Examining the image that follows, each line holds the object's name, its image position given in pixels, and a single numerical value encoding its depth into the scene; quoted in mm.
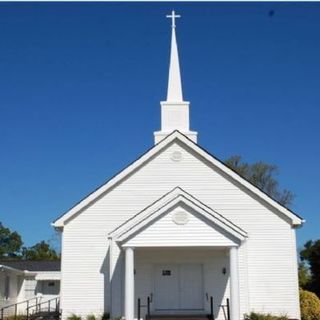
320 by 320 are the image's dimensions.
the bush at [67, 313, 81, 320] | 23575
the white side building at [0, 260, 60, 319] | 40281
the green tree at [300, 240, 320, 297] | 37200
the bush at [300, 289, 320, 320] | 28406
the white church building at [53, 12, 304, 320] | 24469
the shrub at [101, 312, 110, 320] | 24312
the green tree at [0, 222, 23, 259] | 99438
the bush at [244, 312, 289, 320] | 22797
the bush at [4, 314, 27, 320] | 26494
